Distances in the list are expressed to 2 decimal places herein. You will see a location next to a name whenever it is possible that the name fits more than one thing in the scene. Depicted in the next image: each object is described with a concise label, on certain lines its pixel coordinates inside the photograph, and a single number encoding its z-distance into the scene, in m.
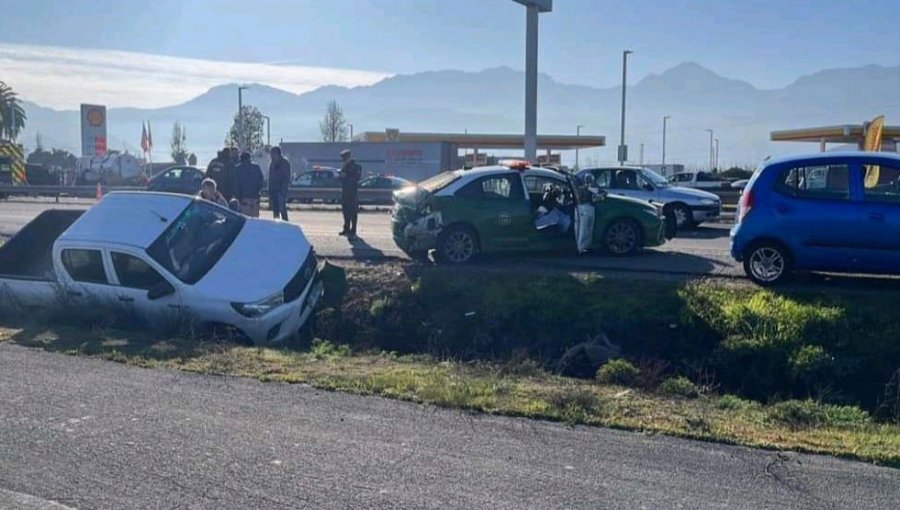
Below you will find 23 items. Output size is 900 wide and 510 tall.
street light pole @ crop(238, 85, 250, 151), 66.74
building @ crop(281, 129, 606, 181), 44.75
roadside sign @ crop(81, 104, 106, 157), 52.16
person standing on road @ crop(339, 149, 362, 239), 17.25
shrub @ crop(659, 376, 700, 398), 8.45
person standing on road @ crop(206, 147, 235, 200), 16.77
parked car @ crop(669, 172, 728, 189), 37.91
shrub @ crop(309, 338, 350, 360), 9.54
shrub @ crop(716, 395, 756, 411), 7.63
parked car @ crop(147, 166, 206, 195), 28.55
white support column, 22.53
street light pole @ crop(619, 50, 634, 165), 48.16
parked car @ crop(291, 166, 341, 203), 35.41
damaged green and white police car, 14.12
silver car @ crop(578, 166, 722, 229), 19.75
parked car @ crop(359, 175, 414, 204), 32.62
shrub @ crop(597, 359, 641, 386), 9.16
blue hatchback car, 11.11
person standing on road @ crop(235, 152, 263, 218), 16.62
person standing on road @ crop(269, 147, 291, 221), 17.83
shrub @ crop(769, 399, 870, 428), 7.13
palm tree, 74.81
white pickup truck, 10.84
